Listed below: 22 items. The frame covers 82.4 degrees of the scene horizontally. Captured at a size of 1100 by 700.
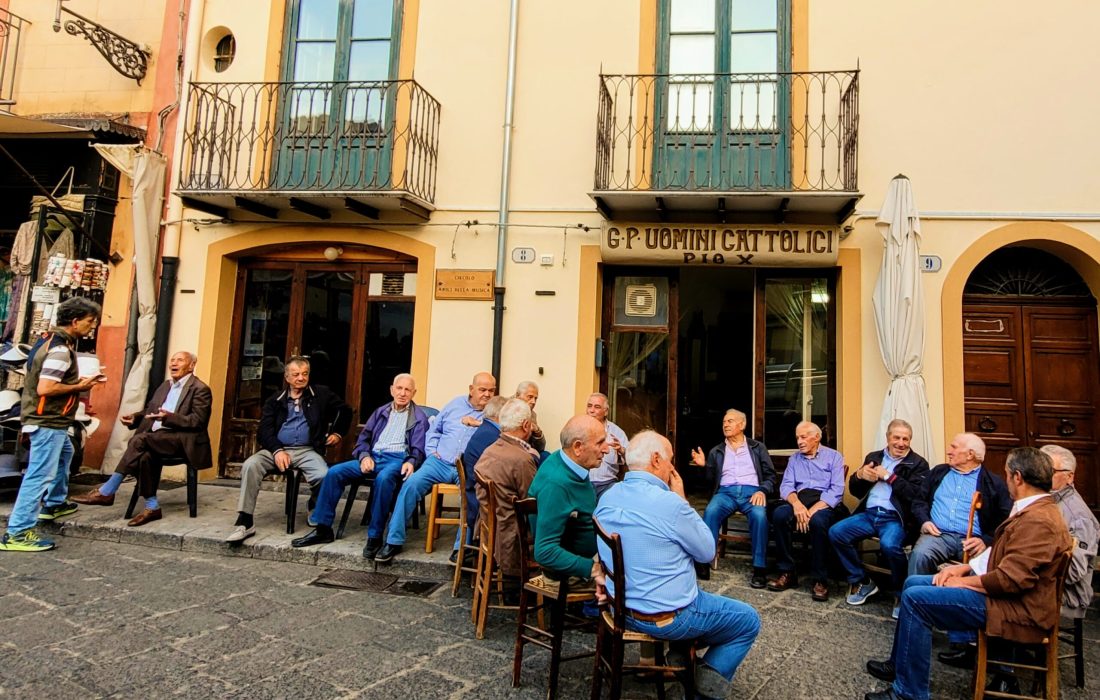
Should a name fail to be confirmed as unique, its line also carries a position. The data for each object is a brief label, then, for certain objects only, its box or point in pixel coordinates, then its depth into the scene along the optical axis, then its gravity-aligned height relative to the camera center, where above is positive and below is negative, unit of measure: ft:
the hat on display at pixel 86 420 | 20.67 -1.37
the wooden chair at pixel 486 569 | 11.59 -3.32
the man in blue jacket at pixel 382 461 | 16.10 -1.88
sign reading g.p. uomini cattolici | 19.88 +5.22
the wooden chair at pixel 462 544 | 13.92 -3.30
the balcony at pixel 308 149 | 21.76 +8.60
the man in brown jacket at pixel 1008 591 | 9.15 -2.61
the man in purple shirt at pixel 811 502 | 15.07 -2.29
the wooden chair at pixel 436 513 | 16.05 -3.09
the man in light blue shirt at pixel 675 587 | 8.61 -2.51
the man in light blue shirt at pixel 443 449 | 15.76 -1.52
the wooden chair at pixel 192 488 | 18.47 -3.07
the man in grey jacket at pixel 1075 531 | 10.64 -1.94
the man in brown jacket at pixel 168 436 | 17.97 -1.53
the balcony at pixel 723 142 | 19.74 +8.70
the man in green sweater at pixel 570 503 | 9.84 -1.64
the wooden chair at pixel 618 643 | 8.47 -3.37
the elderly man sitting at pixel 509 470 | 11.37 -1.37
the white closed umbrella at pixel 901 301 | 18.21 +3.34
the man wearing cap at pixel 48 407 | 15.78 -0.77
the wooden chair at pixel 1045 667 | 9.55 -3.76
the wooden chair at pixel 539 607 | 9.47 -3.30
